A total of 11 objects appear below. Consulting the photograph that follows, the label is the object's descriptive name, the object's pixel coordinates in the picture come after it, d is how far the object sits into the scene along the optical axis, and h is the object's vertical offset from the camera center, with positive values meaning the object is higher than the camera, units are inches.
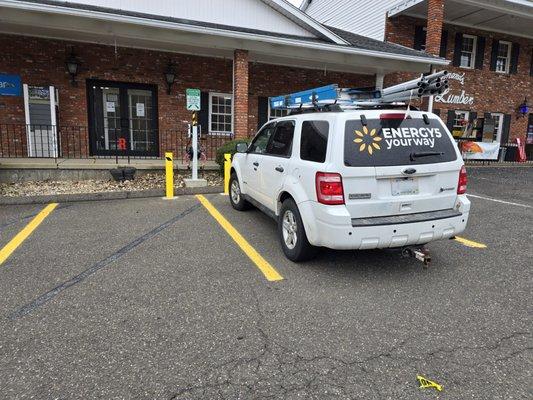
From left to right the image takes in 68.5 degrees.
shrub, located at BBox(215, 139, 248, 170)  394.3 -12.0
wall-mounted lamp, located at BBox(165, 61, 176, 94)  495.8 +79.5
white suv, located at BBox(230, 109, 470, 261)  152.8 -16.2
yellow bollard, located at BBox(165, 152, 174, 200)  333.1 -33.6
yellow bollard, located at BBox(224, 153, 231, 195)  358.9 -27.4
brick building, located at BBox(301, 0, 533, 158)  625.3 +163.5
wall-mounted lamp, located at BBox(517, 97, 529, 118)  729.6 +67.5
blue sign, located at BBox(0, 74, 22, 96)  444.1 +55.2
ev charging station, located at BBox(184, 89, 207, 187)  346.6 +2.9
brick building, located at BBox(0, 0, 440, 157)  422.0 +89.0
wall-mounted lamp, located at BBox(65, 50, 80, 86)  451.8 +80.8
